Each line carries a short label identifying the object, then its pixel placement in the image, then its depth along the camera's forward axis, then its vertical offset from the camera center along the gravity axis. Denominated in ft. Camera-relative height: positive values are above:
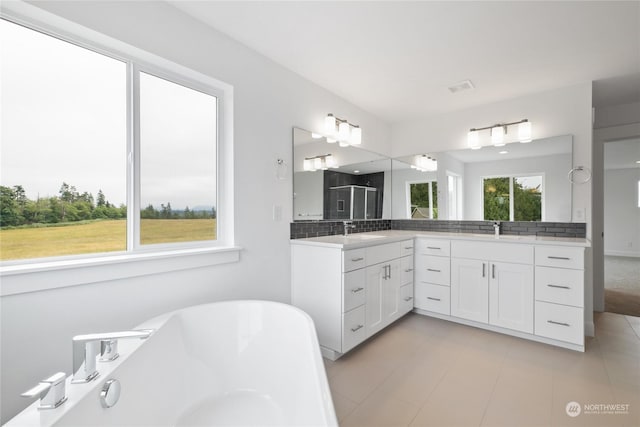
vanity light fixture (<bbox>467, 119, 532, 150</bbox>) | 9.91 +2.88
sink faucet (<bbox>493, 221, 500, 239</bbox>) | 10.55 -0.55
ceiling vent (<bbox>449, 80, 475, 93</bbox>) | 9.11 +4.13
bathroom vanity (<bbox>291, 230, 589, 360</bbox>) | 7.46 -2.10
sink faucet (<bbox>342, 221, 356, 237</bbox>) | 10.48 -0.50
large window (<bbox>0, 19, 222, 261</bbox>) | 4.42 +1.10
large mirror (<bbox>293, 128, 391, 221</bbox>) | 8.73 +1.14
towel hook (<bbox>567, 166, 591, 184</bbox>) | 8.99 +1.28
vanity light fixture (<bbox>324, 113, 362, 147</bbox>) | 9.68 +2.91
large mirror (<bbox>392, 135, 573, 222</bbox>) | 9.56 +1.13
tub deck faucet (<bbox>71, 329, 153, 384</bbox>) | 3.20 -1.63
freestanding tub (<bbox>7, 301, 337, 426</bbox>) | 3.50 -2.49
